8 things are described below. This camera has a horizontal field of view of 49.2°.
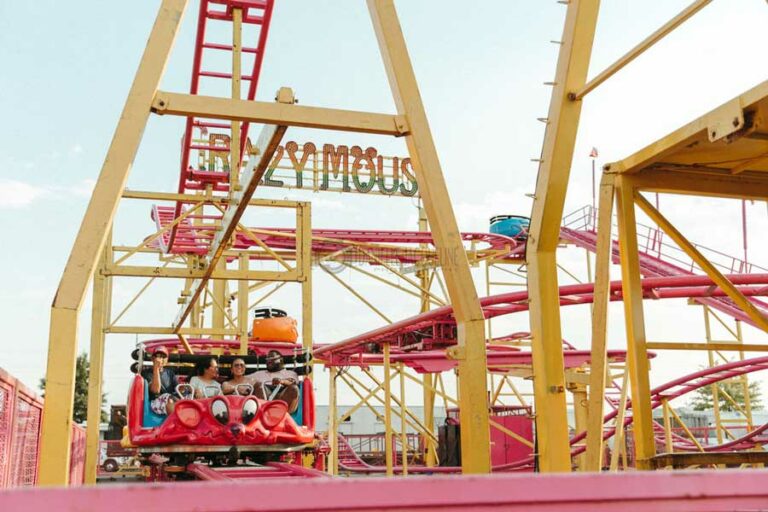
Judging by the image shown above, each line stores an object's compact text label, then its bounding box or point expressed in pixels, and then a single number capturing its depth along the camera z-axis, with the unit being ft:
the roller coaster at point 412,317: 13.08
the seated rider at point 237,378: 30.45
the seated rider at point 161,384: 28.40
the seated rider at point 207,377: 30.63
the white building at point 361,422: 140.99
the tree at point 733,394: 200.64
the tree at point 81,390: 140.77
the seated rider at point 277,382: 30.22
